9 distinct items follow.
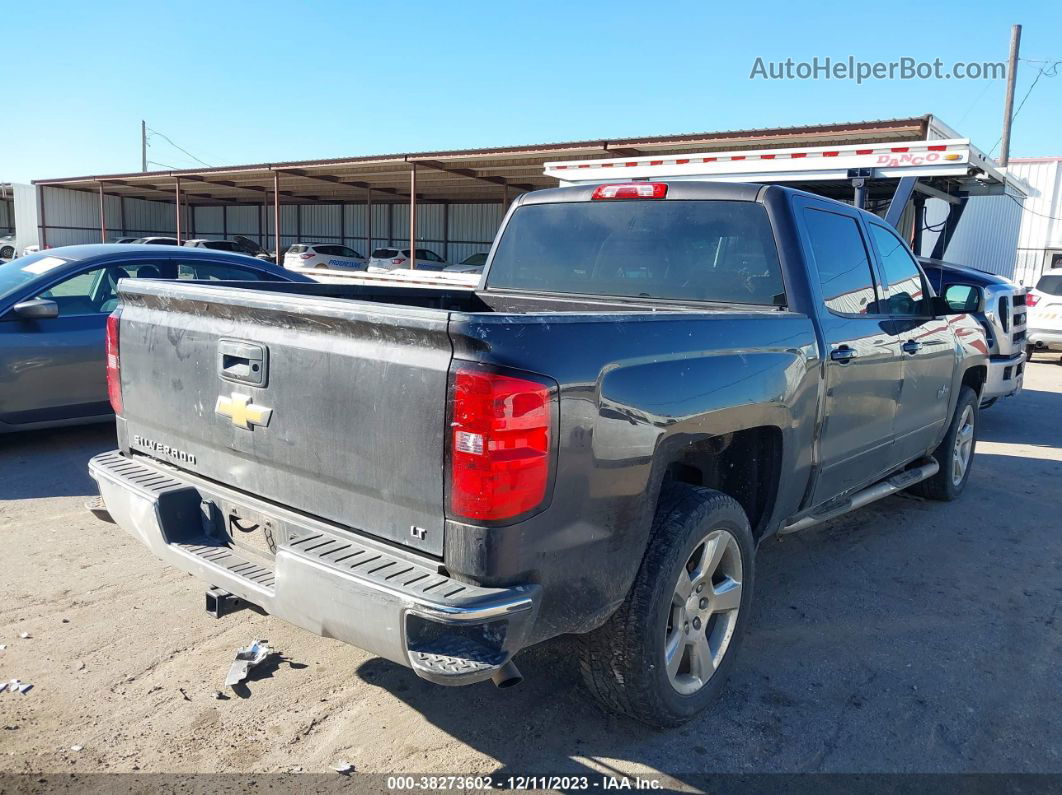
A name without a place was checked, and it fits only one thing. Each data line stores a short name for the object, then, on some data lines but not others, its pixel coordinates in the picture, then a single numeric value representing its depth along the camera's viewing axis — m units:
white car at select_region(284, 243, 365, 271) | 30.97
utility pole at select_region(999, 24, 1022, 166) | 24.22
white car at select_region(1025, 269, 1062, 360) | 15.14
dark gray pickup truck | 2.26
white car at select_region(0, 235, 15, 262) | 36.22
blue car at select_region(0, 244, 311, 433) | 6.18
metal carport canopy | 14.03
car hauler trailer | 6.77
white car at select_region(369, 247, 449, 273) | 30.47
